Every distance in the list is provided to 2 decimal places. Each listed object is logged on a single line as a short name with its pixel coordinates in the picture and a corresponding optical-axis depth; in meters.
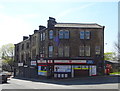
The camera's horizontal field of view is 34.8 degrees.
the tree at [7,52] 76.06
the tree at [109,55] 79.06
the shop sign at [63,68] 33.84
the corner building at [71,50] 33.97
